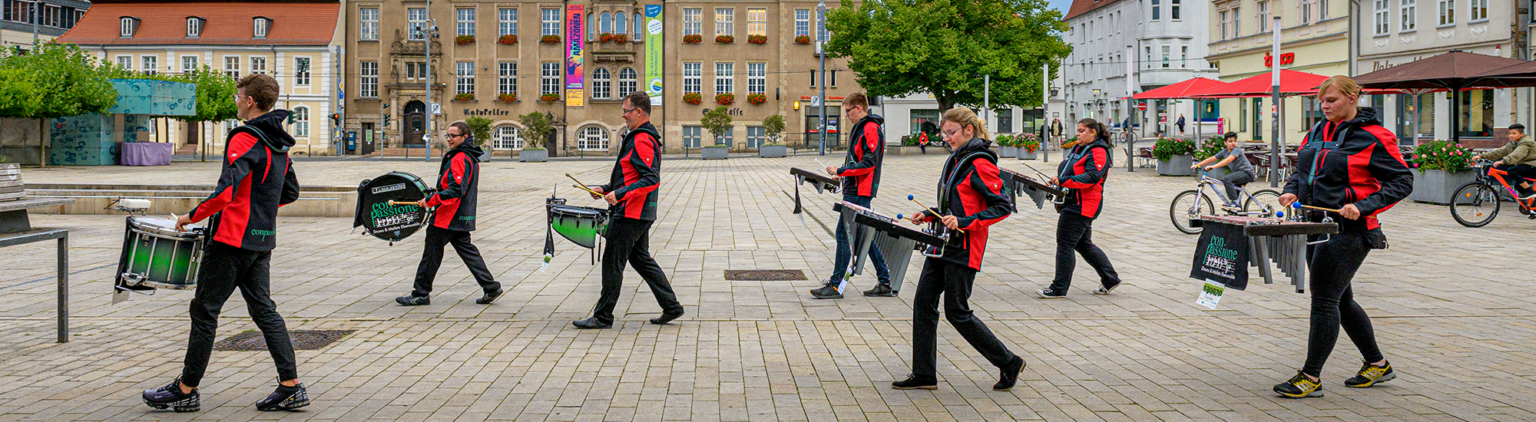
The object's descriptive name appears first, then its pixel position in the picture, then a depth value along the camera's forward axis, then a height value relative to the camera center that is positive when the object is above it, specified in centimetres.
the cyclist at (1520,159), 1672 +32
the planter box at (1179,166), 2950 +42
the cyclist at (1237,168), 1554 +19
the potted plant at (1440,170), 1945 +20
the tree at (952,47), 5081 +575
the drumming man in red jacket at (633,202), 769 -11
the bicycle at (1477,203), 1587 -26
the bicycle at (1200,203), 1482 -24
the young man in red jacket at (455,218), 898 -24
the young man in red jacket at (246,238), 541 -24
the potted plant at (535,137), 4919 +196
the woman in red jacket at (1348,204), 582 -10
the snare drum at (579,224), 810 -26
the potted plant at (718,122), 5400 +275
